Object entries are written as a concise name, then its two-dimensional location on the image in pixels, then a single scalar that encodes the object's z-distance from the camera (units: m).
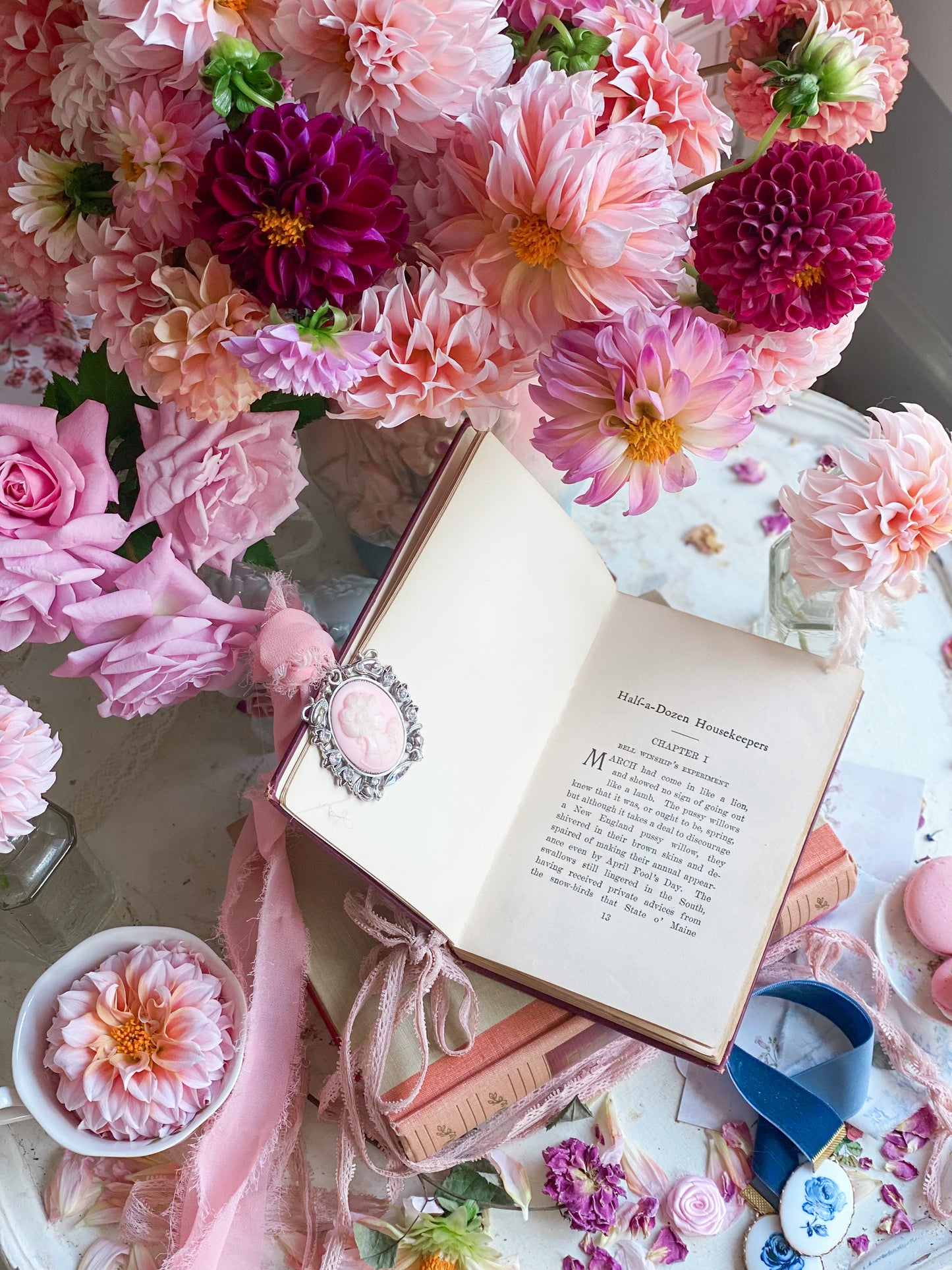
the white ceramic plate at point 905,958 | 0.72
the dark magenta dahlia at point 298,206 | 0.42
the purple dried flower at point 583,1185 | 0.65
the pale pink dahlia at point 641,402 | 0.47
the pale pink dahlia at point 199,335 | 0.47
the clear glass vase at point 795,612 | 0.78
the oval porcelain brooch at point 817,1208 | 0.64
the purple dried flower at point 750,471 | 0.93
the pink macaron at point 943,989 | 0.71
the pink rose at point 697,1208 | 0.65
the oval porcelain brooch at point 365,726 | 0.57
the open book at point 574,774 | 0.61
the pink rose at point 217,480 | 0.56
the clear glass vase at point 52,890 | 0.66
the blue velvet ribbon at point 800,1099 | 0.66
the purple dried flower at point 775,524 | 0.91
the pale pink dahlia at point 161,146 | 0.46
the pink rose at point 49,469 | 0.51
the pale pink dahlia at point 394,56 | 0.43
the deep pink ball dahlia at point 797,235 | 0.46
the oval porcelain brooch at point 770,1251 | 0.63
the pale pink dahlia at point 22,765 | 0.52
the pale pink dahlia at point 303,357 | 0.44
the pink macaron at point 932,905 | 0.72
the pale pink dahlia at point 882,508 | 0.61
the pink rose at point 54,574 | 0.51
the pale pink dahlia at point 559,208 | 0.44
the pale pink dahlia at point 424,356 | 0.48
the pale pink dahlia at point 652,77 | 0.50
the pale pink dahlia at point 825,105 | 0.56
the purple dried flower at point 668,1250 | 0.64
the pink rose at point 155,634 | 0.55
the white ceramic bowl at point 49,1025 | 0.57
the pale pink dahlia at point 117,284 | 0.49
